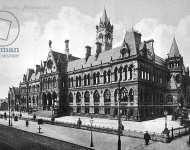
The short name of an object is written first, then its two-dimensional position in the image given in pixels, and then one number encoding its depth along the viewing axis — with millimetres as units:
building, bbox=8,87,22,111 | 81731
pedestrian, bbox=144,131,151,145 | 22406
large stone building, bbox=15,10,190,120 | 41781
